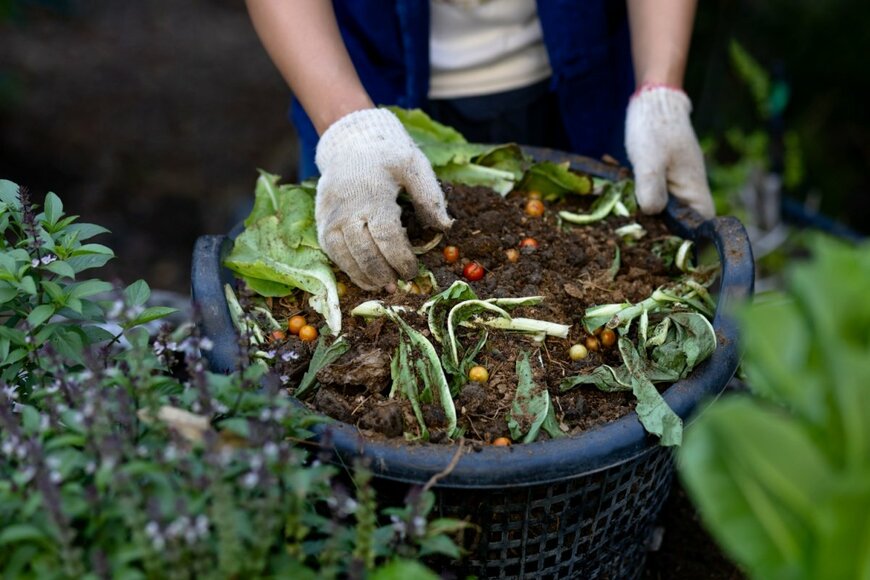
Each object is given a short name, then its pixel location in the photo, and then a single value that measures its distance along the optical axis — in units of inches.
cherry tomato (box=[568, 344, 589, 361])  72.1
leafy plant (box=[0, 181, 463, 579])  45.4
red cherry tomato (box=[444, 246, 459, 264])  79.4
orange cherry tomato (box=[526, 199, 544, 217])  86.4
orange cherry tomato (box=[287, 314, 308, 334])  74.7
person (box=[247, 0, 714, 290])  77.1
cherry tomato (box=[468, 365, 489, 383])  69.0
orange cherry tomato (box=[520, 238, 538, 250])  81.2
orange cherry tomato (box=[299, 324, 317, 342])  73.8
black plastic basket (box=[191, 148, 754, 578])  58.5
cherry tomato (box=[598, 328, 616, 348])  73.1
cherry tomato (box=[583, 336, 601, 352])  73.5
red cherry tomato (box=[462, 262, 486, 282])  77.7
